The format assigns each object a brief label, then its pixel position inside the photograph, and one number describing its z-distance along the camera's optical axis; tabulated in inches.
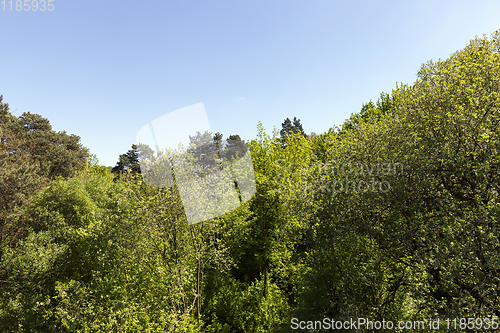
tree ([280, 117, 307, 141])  3453.7
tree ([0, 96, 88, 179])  1412.4
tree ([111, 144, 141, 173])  2861.7
